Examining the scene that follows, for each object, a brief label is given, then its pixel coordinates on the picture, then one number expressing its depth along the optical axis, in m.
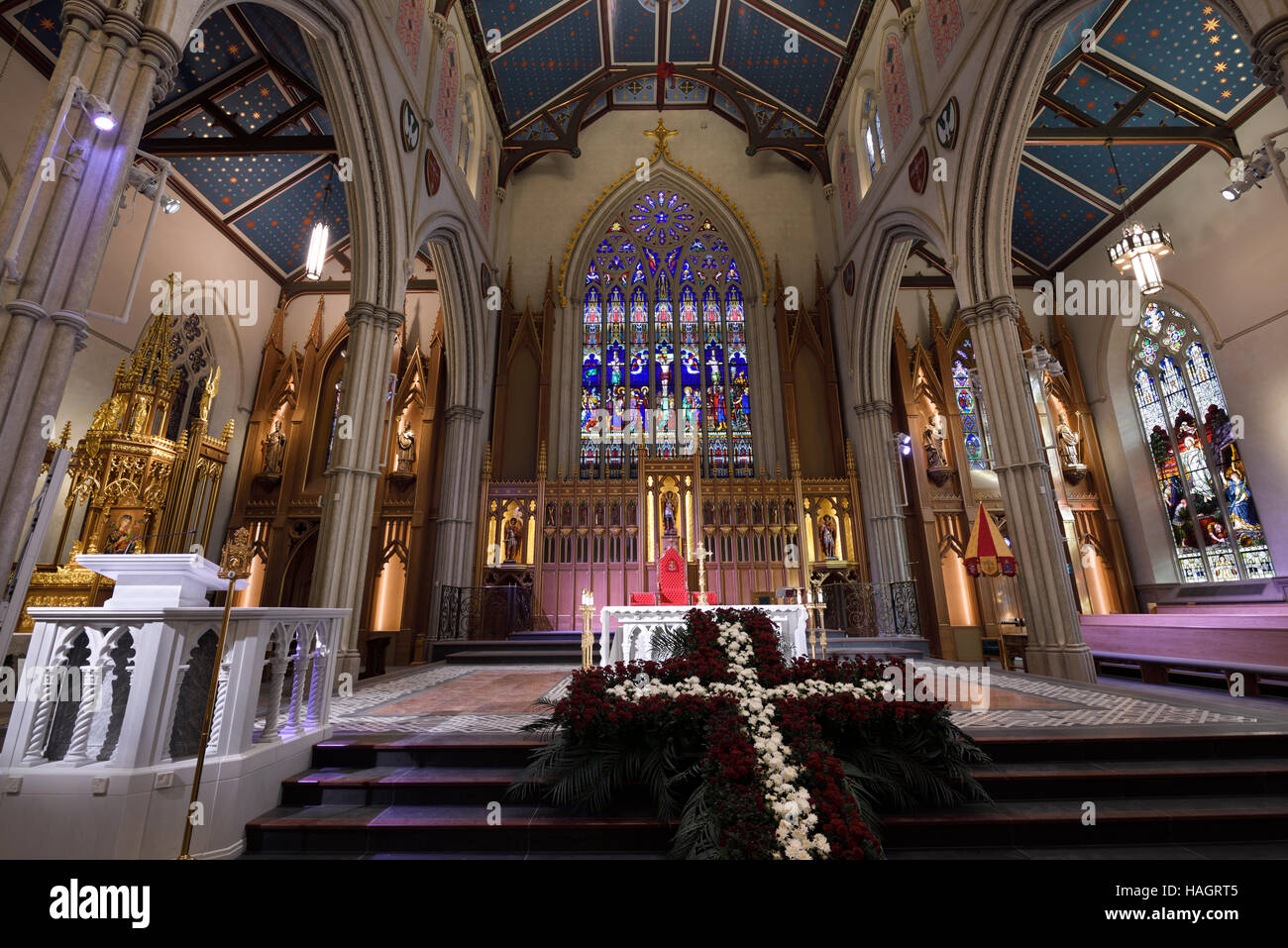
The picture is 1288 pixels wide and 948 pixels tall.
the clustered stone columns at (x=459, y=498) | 11.65
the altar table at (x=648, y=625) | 5.99
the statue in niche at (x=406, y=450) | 13.07
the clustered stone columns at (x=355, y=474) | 6.96
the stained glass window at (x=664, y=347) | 13.70
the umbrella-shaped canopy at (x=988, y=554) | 8.25
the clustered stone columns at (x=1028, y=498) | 6.79
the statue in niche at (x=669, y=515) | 12.59
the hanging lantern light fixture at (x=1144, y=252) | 8.61
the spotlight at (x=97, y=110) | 3.68
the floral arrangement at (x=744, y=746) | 2.27
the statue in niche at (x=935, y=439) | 12.95
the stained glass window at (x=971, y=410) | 13.22
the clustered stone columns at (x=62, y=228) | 3.38
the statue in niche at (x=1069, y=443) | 13.11
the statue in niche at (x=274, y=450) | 12.86
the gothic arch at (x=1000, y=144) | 7.20
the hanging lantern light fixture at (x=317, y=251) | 6.49
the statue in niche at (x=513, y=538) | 12.45
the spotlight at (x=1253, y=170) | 4.60
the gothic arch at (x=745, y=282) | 13.64
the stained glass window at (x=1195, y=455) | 10.44
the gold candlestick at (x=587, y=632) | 5.98
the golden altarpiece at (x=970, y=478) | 12.02
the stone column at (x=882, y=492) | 11.66
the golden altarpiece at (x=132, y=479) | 7.51
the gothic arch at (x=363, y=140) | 7.11
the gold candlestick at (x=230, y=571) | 2.20
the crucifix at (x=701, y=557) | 7.49
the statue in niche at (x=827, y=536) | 12.50
